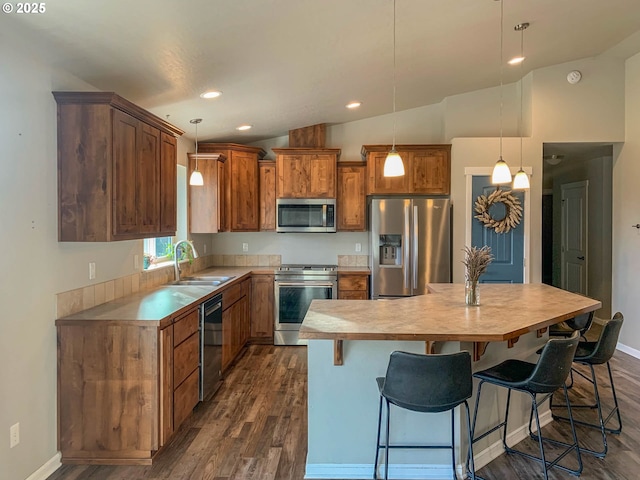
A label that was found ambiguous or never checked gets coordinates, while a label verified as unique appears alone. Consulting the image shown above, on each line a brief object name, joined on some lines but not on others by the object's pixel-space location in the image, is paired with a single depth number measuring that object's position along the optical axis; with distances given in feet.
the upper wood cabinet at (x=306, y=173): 16.48
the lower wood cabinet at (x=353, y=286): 15.90
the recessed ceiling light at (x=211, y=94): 10.69
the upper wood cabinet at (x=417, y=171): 15.88
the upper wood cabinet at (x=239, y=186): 16.05
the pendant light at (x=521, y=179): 10.51
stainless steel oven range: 15.84
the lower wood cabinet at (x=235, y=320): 12.64
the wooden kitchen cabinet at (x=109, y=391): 7.93
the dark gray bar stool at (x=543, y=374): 6.84
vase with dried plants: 8.55
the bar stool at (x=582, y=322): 10.37
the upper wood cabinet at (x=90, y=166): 7.82
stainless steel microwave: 16.44
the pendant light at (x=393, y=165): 8.29
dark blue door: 15.35
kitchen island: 7.54
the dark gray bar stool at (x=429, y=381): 6.15
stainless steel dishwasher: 10.43
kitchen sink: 13.38
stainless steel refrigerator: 15.11
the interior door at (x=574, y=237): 20.10
